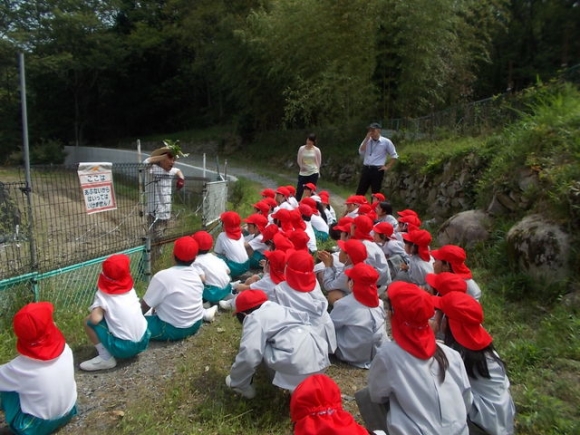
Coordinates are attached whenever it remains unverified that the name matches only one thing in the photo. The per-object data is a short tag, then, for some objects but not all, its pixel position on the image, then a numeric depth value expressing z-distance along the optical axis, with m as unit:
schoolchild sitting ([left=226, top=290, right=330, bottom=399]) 2.93
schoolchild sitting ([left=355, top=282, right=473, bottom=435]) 2.33
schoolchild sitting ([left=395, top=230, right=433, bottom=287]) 4.74
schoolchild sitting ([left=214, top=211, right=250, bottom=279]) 5.52
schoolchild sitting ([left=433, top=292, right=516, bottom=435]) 2.60
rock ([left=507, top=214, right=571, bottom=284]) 4.36
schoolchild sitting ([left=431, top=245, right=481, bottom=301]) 3.91
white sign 4.30
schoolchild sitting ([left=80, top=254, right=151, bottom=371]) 3.44
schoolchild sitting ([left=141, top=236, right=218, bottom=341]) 3.89
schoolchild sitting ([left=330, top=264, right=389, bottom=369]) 3.62
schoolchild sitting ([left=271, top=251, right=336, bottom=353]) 3.45
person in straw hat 5.52
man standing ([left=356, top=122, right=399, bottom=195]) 7.72
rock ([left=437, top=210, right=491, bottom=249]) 5.92
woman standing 8.22
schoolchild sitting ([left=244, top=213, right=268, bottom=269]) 5.98
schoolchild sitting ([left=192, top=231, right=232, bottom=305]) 4.66
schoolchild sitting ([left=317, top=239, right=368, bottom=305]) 4.14
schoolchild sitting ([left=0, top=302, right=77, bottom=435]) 2.58
